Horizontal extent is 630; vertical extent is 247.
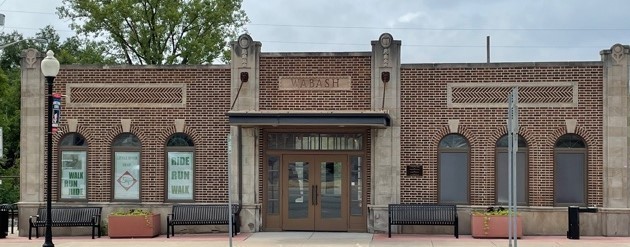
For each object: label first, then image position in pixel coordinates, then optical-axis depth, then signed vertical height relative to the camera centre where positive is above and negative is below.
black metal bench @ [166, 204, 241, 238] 21.55 -1.64
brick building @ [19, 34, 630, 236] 21.14 +0.42
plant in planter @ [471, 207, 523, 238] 20.45 -1.73
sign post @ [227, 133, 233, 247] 17.02 -1.51
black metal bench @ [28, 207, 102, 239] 21.64 -1.74
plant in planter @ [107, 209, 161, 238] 21.30 -1.89
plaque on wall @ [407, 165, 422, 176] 21.58 -0.40
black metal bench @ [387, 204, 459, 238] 21.08 -1.52
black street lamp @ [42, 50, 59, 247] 17.14 +0.94
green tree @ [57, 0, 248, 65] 45.59 +7.21
